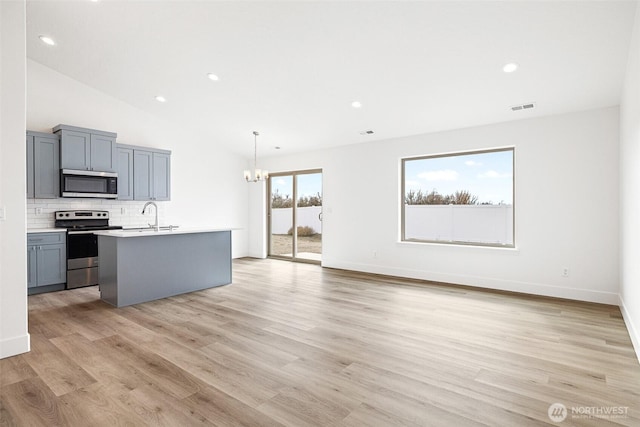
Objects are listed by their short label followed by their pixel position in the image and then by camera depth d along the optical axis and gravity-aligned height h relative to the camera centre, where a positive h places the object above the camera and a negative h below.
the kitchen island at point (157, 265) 4.09 -0.71
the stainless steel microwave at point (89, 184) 5.04 +0.46
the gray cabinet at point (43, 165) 4.79 +0.71
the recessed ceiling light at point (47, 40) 4.40 +2.32
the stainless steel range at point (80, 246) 5.09 -0.52
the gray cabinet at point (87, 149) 5.04 +1.02
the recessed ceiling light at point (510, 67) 3.50 +1.54
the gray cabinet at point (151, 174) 5.97 +0.72
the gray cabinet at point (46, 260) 4.71 -0.69
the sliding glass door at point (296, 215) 7.44 -0.07
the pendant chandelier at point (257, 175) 5.87 +0.66
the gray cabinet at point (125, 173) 5.73 +0.70
